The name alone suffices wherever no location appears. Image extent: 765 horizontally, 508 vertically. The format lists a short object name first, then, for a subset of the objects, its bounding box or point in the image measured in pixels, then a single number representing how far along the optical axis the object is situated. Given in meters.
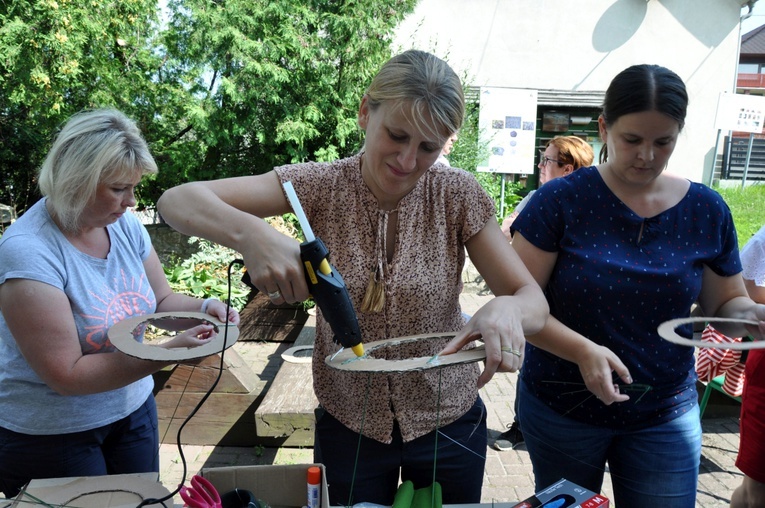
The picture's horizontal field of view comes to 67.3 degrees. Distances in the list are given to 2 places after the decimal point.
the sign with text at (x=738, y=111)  8.04
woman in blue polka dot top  1.67
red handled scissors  1.30
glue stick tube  1.38
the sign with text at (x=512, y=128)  8.25
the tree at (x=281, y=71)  7.82
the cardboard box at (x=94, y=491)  1.40
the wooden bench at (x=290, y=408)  3.17
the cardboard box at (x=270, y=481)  1.40
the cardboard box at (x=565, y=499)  1.36
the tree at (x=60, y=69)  6.59
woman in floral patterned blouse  1.43
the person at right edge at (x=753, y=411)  2.09
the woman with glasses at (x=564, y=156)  4.03
